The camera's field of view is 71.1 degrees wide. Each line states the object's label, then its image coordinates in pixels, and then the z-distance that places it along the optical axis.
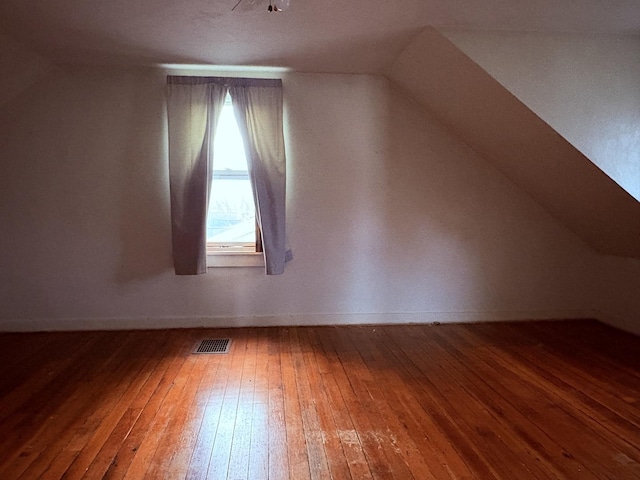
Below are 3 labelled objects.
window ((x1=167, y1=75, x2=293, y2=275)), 3.64
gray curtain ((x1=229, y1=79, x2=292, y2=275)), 3.69
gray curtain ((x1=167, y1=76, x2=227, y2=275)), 3.64
